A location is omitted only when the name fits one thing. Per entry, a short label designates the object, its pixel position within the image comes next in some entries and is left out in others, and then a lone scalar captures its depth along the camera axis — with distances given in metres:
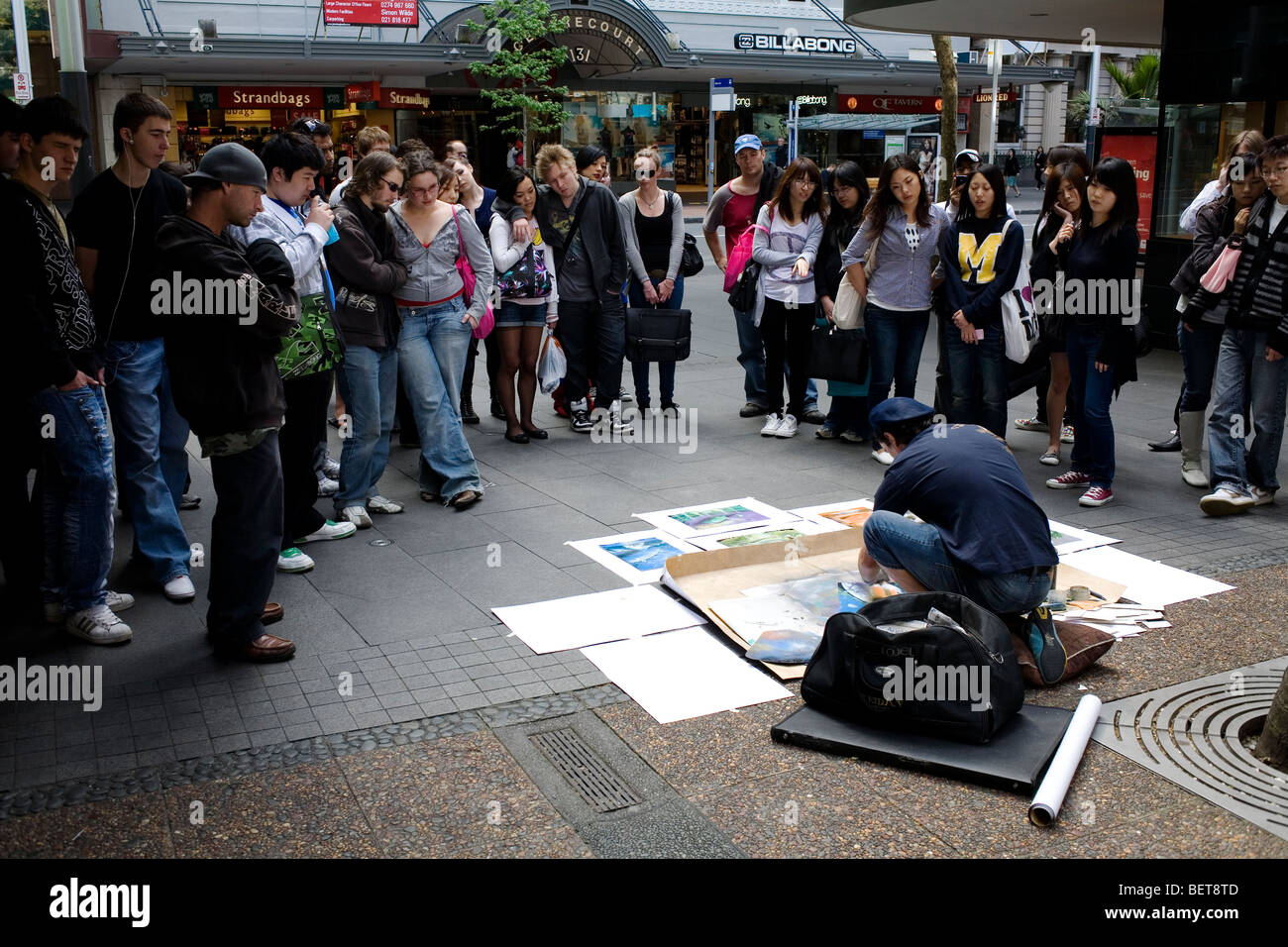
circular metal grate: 3.87
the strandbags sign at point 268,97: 30.88
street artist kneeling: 4.61
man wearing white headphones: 5.42
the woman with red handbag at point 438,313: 6.95
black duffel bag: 4.05
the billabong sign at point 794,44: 35.38
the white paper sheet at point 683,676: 4.54
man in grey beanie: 4.53
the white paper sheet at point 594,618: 5.16
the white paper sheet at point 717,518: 6.63
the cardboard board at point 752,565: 5.58
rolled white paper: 3.66
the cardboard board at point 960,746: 3.91
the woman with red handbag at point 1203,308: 7.25
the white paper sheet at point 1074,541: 6.28
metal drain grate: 3.85
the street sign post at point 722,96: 25.41
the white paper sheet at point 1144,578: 5.59
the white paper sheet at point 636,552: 5.95
